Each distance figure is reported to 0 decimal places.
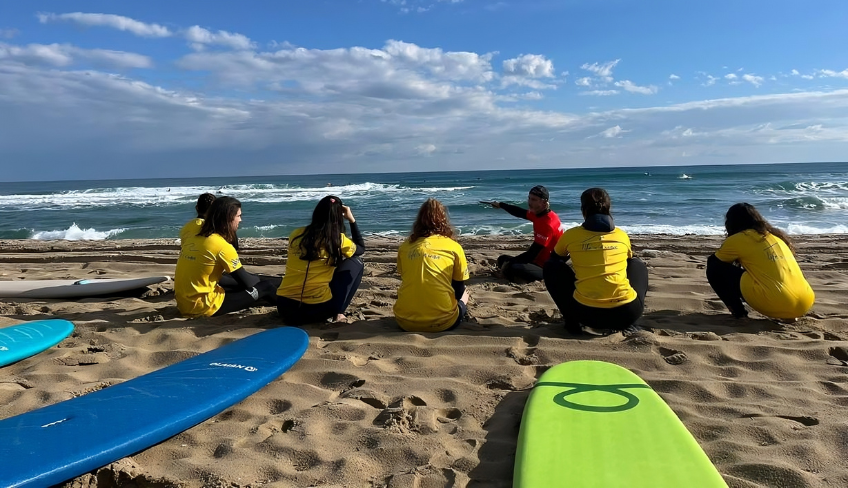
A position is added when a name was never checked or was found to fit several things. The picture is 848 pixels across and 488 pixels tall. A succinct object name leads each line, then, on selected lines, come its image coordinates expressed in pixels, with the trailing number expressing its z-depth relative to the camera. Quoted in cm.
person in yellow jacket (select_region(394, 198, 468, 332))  378
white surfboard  558
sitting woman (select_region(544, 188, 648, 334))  365
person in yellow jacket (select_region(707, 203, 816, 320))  384
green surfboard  195
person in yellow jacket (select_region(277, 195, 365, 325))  400
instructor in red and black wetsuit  557
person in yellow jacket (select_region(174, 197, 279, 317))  423
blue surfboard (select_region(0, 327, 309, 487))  203
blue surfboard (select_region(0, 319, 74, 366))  352
